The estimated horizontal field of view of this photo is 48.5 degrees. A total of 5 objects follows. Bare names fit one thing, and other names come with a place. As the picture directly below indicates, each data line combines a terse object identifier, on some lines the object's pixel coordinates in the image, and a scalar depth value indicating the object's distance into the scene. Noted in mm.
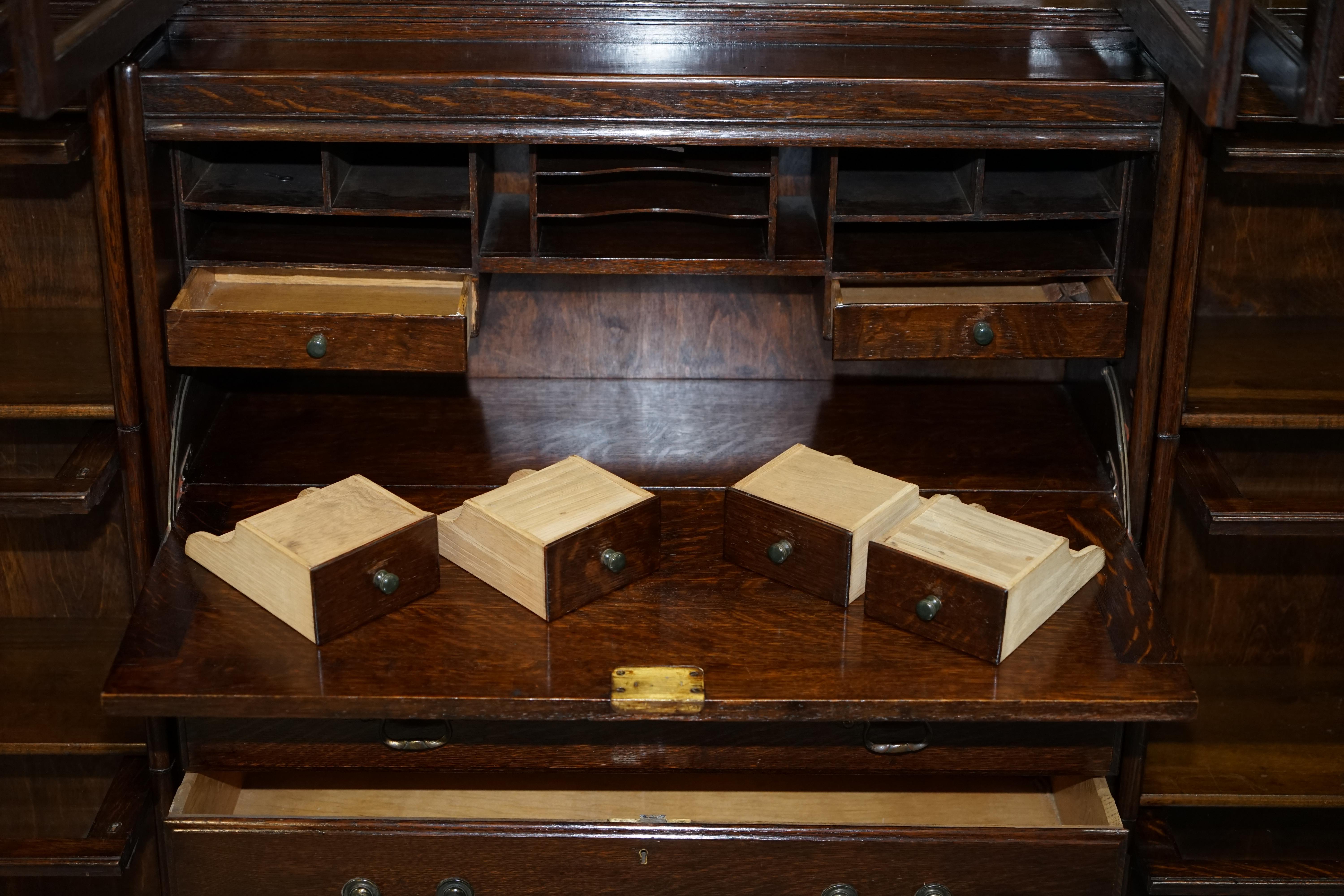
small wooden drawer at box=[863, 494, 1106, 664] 1930
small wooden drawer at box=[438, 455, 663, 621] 2014
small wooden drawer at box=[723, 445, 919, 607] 2055
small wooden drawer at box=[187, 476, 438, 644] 1954
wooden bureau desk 1971
